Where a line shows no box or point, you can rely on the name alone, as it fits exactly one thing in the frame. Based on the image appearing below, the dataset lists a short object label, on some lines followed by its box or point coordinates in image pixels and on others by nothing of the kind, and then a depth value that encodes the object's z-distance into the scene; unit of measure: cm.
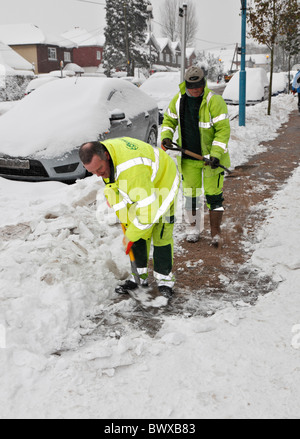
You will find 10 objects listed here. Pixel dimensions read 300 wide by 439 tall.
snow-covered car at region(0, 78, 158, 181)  601
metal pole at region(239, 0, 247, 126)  1143
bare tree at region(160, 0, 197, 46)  6375
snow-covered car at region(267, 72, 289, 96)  2200
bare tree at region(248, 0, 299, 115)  1285
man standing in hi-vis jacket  405
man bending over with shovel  279
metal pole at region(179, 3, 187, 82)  1048
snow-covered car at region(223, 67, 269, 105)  1816
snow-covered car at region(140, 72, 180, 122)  1683
